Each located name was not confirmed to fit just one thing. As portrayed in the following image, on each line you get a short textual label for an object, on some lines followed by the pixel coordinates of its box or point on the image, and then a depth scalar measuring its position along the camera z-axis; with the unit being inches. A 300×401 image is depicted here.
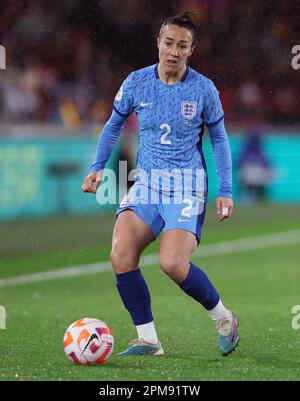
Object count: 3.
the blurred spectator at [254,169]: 1450.5
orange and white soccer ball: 463.8
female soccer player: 486.6
